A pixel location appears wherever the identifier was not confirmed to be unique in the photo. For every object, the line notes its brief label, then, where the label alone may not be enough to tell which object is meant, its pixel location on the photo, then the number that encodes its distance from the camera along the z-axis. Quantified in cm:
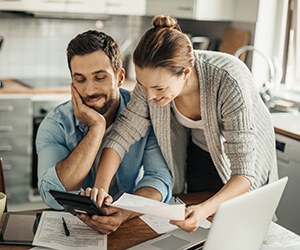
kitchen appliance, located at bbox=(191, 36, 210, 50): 381
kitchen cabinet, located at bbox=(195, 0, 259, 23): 355
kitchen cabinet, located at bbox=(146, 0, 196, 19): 363
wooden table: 132
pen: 137
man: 167
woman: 146
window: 336
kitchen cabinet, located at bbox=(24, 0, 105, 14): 328
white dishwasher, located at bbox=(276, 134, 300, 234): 252
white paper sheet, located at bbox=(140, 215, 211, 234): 144
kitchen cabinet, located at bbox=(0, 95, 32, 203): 319
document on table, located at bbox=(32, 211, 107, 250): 131
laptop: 98
